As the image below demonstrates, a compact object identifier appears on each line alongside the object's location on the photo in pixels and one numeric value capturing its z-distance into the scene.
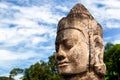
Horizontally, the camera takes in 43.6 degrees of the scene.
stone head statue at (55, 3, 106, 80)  4.94
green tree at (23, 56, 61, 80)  17.56
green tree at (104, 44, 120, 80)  21.45
